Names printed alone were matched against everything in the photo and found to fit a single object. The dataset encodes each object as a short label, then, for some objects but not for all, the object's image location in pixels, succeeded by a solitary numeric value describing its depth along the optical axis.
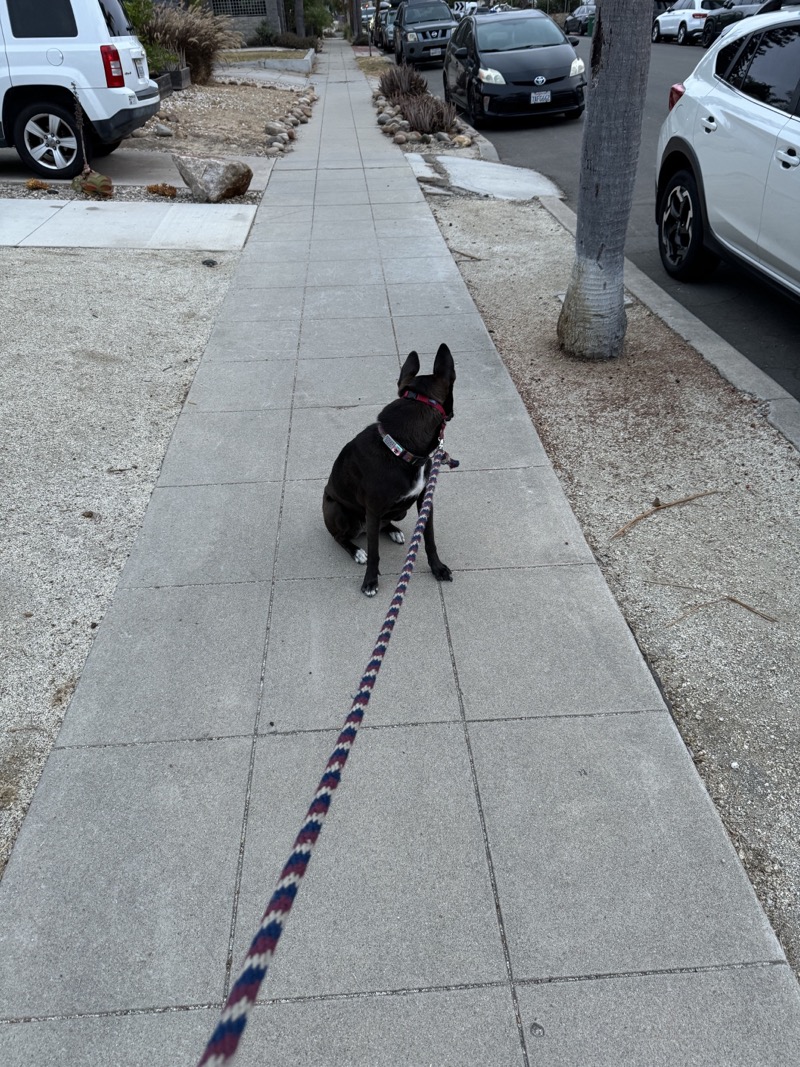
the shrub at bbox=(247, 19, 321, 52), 32.78
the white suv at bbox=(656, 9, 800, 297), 5.76
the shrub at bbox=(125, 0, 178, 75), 17.14
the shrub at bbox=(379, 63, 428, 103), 17.11
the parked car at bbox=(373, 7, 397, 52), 34.03
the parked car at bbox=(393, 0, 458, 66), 25.09
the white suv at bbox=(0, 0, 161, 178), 10.06
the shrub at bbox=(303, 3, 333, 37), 36.90
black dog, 3.42
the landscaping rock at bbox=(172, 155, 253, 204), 10.12
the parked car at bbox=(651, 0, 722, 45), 30.47
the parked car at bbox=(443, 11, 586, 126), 14.34
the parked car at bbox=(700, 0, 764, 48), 27.92
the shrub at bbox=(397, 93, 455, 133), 14.45
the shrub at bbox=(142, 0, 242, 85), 18.22
